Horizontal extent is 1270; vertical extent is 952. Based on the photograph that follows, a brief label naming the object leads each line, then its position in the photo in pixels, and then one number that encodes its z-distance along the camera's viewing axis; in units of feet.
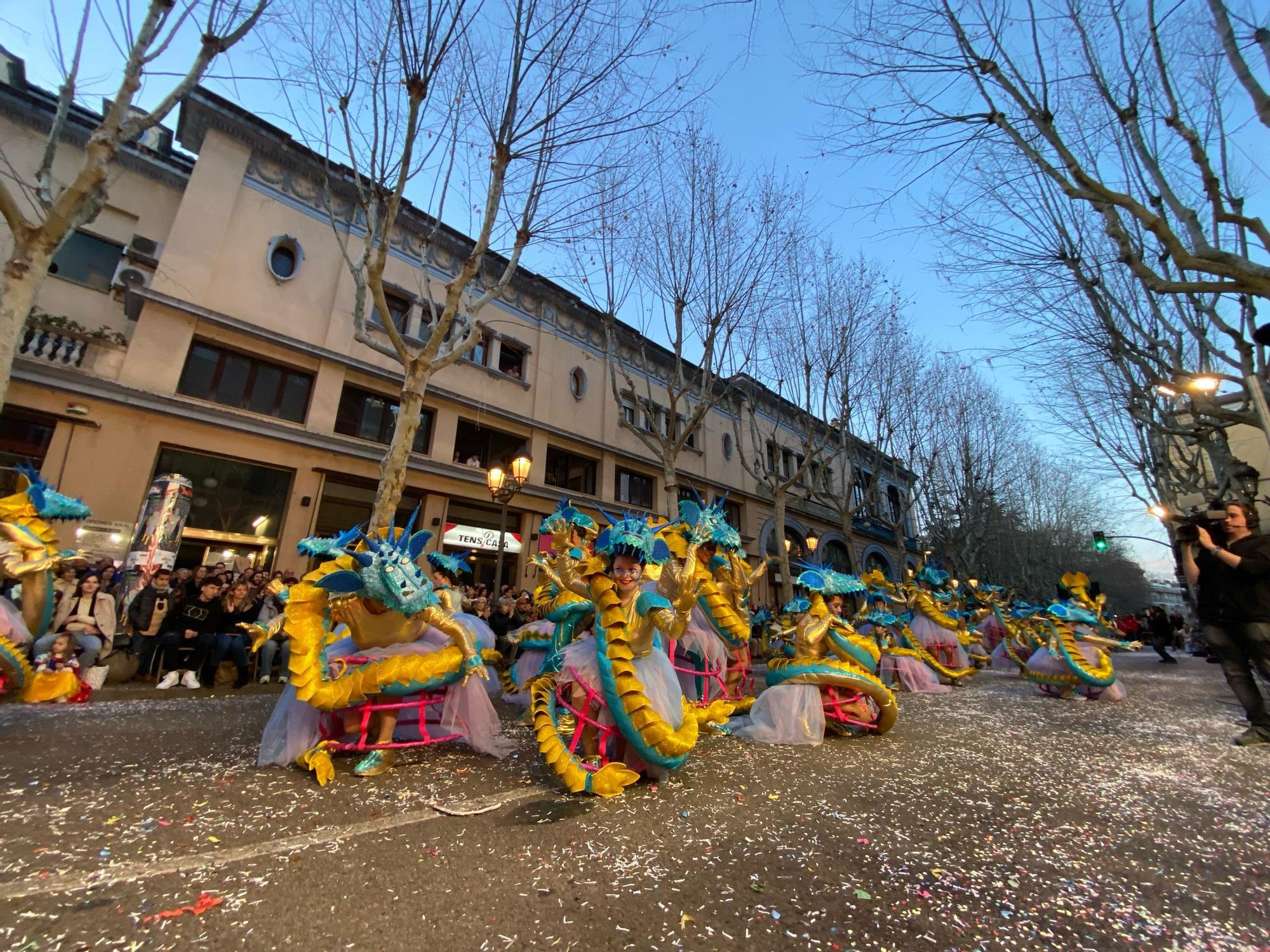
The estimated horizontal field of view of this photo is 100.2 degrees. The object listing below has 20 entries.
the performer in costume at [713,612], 18.12
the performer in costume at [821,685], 15.02
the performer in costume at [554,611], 15.44
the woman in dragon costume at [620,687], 9.91
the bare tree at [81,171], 15.46
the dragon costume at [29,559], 13.47
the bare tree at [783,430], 48.80
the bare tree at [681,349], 39.99
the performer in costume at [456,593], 18.36
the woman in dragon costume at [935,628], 31.53
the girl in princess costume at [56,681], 16.53
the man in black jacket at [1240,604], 14.24
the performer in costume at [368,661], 10.84
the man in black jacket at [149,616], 22.43
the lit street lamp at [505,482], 30.37
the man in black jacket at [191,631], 22.49
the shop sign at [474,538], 46.29
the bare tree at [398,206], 21.63
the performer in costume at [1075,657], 22.06
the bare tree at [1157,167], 14.80
